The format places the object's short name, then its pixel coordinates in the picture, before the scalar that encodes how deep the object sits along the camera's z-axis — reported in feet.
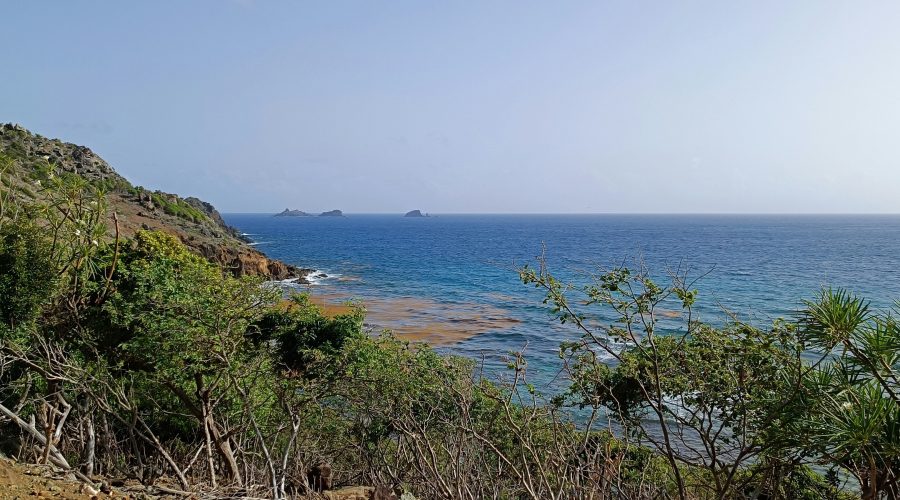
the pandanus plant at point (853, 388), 18.17
